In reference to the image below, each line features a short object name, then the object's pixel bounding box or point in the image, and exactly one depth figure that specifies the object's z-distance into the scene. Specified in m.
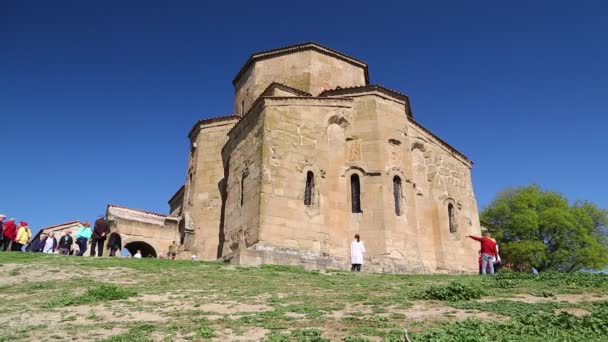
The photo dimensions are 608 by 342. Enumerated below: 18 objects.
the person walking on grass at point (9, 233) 16.20
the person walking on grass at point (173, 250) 20.75
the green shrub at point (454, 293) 8.23
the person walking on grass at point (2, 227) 15.99
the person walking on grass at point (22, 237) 16.59
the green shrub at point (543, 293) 8.37
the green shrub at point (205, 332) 6.12
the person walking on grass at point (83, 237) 16.48
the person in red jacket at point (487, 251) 14.59
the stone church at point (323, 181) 16.08
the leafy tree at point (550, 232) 31.36
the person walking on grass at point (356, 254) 15.10
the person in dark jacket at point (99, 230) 16.59
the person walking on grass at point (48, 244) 18.03
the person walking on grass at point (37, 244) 18.20
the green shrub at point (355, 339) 5.59
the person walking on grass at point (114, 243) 21.27
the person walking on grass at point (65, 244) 17.00
